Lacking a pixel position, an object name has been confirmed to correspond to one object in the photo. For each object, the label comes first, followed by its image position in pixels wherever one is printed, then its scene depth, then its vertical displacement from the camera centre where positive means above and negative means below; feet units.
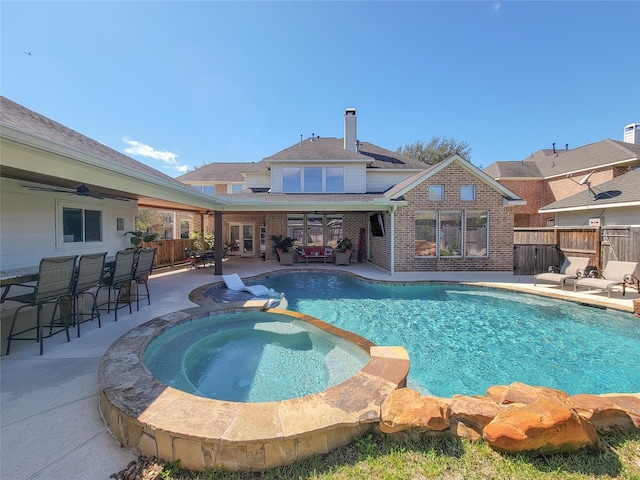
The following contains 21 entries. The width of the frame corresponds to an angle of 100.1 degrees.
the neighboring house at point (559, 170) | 58.85 +16.04
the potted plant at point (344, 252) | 47.19 -2.67
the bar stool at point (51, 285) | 13.33 -2.44
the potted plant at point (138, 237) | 30.07 +0.15
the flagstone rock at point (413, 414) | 7.50 -5.07
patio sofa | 49.42 -2.97
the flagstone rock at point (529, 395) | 8.30 -5.06
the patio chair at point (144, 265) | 20.95 -2.15
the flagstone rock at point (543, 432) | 6.93 -5.15
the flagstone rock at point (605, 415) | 8.03 -5.40
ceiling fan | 19.90 +3.86
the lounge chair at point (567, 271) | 28.96 -4.14
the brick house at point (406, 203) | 37.58 +4.63
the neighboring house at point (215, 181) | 68.85 +14.72
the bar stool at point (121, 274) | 18.48 -2.61
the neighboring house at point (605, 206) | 33.19 +4.14
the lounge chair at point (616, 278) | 25.62 -4.24
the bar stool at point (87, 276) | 15.49 -2.31
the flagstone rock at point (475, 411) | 7.79 -5.18
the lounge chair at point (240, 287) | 27.25 -5.26
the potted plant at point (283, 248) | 47.29 -1.99
